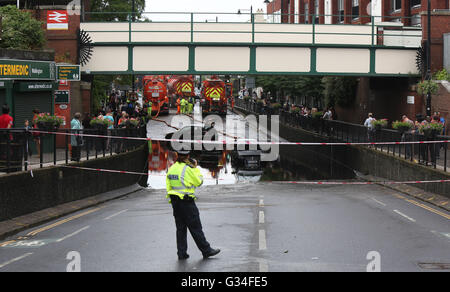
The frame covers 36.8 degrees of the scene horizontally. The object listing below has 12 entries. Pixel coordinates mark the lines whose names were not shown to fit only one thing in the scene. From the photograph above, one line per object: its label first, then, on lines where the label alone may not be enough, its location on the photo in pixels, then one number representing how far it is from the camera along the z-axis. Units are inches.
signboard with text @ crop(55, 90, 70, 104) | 1142.3
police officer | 421.1
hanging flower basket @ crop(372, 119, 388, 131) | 1238.9
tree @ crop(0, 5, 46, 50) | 1058.1
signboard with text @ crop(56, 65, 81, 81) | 1017.3
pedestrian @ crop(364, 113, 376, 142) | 1280.8
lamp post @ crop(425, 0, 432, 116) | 1312.7
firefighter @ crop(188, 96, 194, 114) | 2437.3
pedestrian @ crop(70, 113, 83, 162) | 832.2
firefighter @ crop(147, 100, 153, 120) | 2216.5
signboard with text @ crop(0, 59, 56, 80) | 846.5
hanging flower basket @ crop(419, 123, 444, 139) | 944.4
